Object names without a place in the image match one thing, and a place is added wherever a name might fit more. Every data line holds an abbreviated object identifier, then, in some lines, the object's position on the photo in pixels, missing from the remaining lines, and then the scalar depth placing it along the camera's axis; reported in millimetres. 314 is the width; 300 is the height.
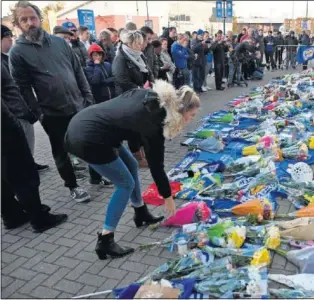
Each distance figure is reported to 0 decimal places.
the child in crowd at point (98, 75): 5410
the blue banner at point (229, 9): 16275
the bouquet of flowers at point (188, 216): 3457
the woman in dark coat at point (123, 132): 2506
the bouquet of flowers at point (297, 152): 4965
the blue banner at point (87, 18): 12153
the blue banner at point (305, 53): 14055
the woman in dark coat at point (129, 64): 4461
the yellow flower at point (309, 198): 3605
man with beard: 3580
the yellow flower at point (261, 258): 2752
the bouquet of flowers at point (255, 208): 3478
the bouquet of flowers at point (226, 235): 3020
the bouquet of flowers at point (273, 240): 2994
